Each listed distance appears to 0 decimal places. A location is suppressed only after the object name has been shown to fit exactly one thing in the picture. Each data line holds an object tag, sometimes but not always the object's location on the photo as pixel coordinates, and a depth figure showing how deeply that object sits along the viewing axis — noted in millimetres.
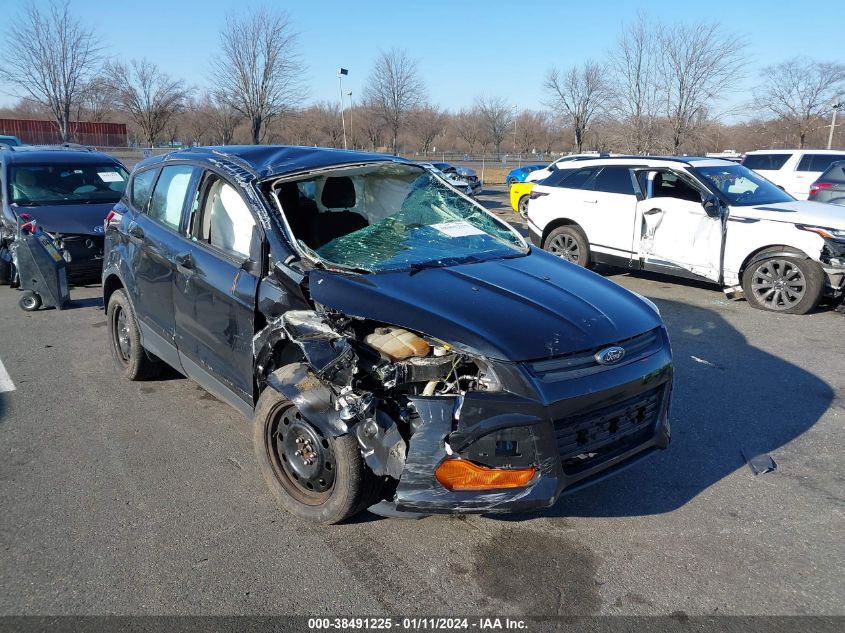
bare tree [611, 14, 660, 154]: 26219
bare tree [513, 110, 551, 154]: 64750
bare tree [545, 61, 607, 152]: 34000
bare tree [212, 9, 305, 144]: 29172
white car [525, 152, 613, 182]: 18970
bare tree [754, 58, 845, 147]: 34594
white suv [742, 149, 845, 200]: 15945
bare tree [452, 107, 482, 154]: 61150
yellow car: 16656
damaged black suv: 2811
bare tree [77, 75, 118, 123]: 30703
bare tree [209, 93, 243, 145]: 36906
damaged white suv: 7559
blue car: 24734
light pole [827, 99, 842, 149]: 31994
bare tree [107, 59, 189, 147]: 35688
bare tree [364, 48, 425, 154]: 39594
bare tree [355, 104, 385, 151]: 42875
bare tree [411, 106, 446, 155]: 53094
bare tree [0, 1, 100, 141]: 27172
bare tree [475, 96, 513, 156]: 56000
